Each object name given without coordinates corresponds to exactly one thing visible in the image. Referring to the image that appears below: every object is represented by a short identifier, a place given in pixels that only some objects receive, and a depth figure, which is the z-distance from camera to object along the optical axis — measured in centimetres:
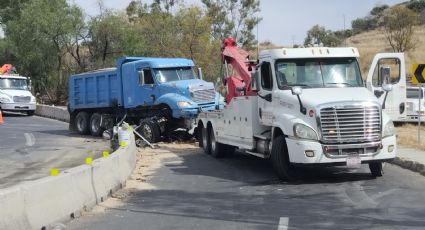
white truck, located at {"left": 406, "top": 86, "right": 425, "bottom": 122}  2547
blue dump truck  2145
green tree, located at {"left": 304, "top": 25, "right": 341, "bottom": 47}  5980
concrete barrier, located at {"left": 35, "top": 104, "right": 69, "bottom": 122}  3656
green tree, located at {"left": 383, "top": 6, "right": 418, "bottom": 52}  5975
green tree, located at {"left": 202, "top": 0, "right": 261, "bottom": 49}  5259
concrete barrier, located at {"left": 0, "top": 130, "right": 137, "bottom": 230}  703
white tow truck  1170
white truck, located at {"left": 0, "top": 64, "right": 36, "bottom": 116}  3872
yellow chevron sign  1798
